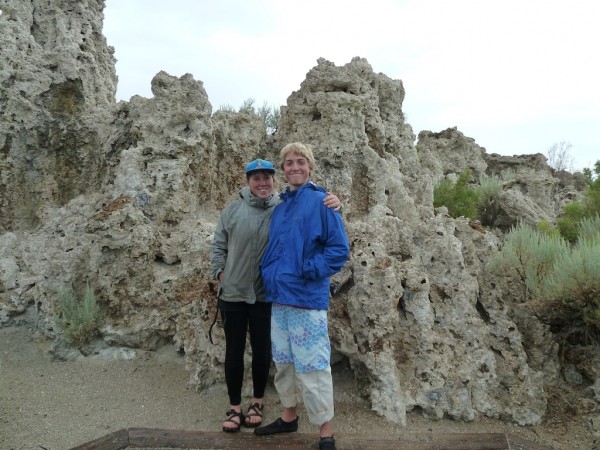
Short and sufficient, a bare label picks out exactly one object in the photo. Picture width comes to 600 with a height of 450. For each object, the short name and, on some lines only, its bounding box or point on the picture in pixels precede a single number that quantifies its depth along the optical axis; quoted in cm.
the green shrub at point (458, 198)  730
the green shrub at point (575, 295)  407
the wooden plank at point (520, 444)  344
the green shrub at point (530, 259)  459
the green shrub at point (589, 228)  582
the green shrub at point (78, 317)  492
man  320
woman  354
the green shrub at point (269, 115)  1071
